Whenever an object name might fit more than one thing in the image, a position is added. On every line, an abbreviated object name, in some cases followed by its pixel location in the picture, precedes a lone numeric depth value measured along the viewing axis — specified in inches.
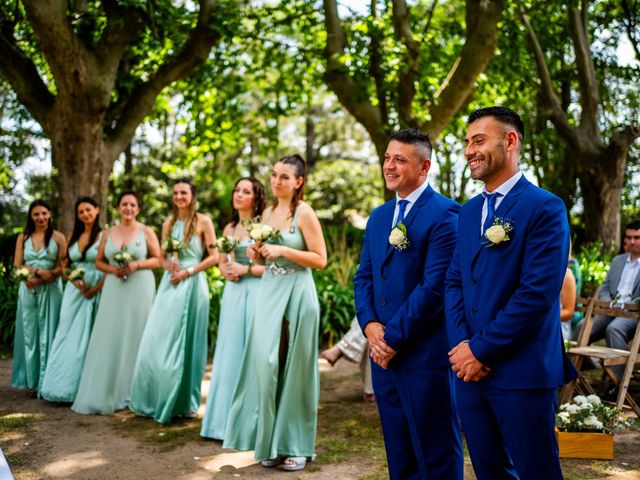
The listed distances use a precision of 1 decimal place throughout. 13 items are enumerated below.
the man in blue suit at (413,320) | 145.2
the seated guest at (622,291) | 324.8
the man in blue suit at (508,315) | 119.4
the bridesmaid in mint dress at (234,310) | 257.8
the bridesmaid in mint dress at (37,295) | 340.5
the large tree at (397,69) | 431.8
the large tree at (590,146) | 636.1
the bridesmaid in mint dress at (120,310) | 305.1
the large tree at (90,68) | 404.5
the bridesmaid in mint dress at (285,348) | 222.7
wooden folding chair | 278.2
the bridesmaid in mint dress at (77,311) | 315.6
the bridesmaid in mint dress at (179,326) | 286.4
